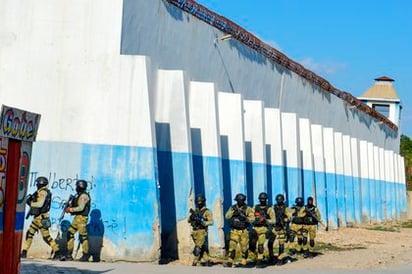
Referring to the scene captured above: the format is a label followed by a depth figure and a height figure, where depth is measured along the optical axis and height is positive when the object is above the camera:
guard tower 56.84 +11.20
